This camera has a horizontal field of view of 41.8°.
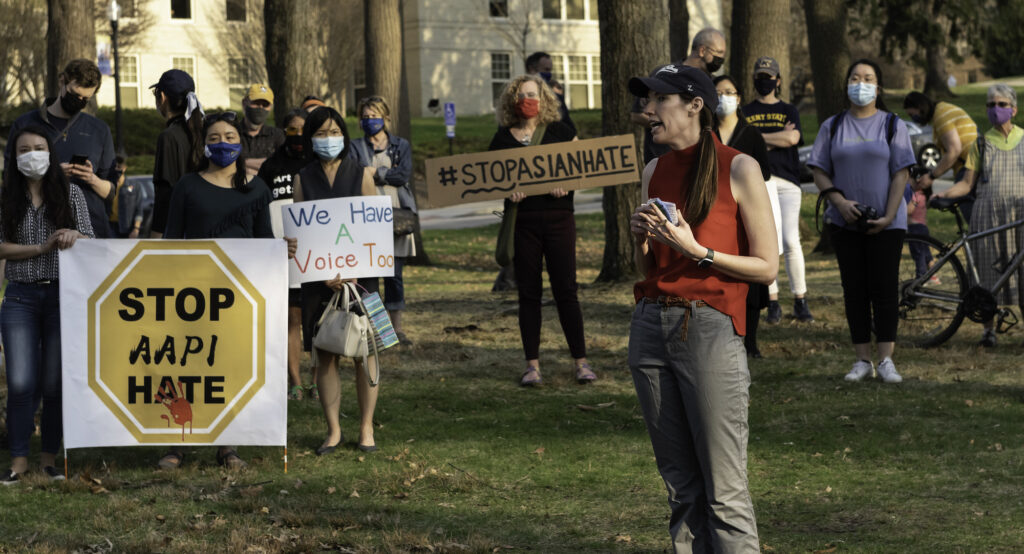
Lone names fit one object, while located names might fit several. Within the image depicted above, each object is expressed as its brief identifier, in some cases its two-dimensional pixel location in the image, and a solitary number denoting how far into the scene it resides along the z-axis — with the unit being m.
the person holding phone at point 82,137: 8.07
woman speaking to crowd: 4.51
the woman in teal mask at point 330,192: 7.65
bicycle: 10.24
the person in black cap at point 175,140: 7.88
